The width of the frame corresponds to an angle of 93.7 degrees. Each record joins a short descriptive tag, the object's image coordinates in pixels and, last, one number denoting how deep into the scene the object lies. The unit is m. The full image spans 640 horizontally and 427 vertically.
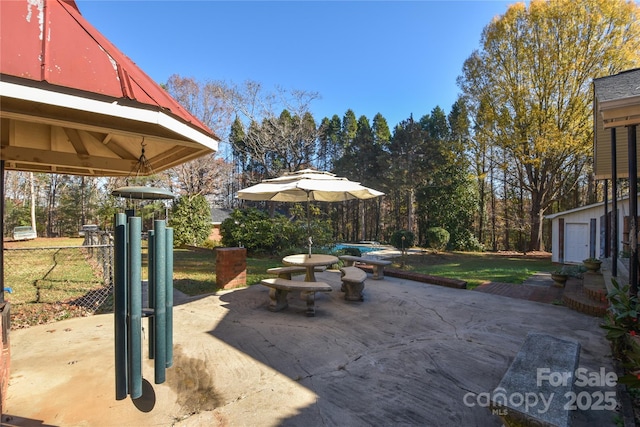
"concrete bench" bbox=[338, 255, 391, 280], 7.44
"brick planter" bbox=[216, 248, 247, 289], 6.43
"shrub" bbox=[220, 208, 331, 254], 11.78
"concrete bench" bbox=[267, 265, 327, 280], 5.71
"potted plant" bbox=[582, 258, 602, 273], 6.46
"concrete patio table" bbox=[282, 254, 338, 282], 5.65
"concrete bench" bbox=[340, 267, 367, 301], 5.38
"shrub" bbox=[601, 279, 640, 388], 2.99
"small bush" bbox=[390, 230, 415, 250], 17.72
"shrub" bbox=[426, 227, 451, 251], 19.84
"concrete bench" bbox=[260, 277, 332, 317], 4.71
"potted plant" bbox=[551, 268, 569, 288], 7.08
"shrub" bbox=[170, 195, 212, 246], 16.98
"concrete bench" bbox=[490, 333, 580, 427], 1.88
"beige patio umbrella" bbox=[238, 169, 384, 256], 5.11
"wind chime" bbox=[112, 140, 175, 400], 1.96
